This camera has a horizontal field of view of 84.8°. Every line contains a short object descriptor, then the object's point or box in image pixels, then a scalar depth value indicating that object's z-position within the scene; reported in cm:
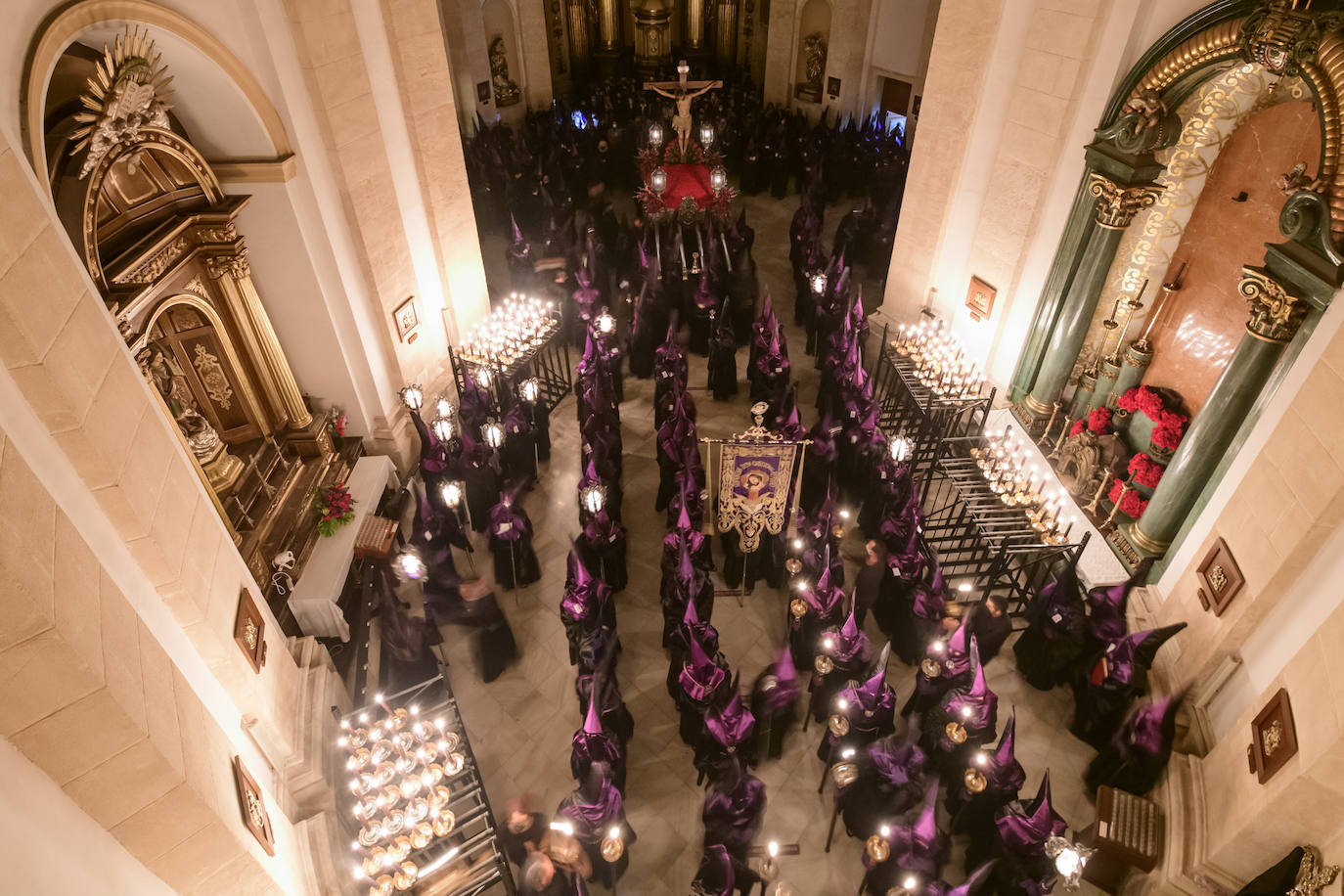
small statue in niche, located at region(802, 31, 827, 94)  1958
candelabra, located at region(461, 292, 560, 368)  991
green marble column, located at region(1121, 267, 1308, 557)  598
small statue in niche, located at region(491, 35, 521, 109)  1923
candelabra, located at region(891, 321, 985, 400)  943
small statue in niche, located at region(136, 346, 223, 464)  697
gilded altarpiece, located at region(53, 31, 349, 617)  577
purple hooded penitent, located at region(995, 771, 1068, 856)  508
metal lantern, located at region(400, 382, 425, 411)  899
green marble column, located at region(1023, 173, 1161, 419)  782
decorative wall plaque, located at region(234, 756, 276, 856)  440
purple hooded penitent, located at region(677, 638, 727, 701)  600
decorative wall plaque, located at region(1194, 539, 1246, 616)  591
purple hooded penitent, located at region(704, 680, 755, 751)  580
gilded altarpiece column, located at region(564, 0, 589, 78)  2227
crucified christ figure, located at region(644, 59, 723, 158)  1406
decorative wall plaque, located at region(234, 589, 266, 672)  507
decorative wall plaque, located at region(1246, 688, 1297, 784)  489
